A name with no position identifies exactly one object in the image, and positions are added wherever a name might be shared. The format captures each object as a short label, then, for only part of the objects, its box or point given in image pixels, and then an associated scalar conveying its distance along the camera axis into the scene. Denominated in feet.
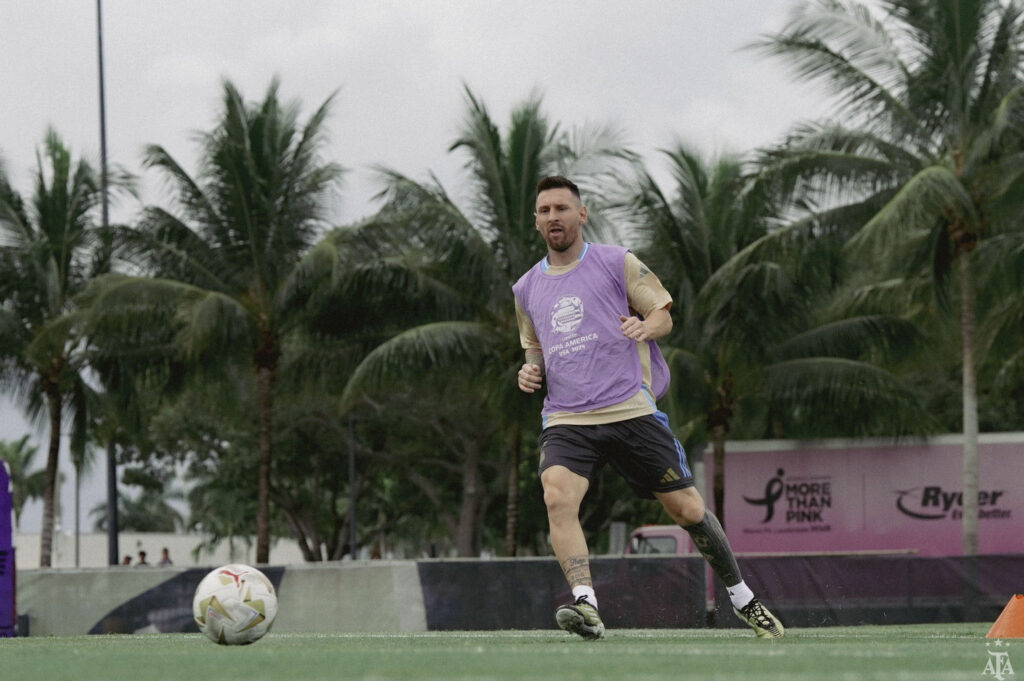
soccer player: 21.59
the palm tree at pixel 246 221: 79.97
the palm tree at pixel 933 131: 65.92
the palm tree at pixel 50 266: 89.15
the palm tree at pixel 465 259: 76.23
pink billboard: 76.13
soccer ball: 19.77
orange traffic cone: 25.55
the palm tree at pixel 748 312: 73.00
